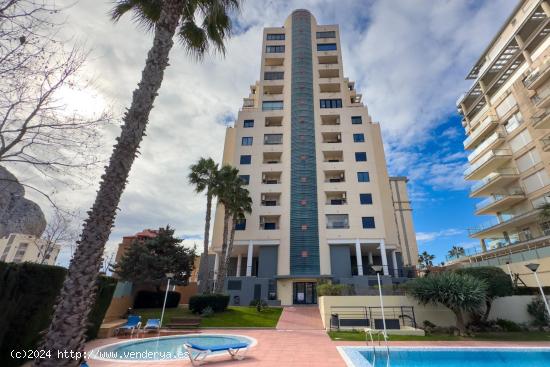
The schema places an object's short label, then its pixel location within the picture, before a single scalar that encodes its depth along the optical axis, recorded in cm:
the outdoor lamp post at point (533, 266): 1305
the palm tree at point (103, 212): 411
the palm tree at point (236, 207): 2438
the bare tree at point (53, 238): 2827
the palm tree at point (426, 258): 6075
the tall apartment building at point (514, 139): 2458
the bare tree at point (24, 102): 562
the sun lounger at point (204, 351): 886
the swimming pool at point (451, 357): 965
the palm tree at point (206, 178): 2486
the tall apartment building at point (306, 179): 2947
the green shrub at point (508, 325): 1516
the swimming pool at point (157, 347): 967
